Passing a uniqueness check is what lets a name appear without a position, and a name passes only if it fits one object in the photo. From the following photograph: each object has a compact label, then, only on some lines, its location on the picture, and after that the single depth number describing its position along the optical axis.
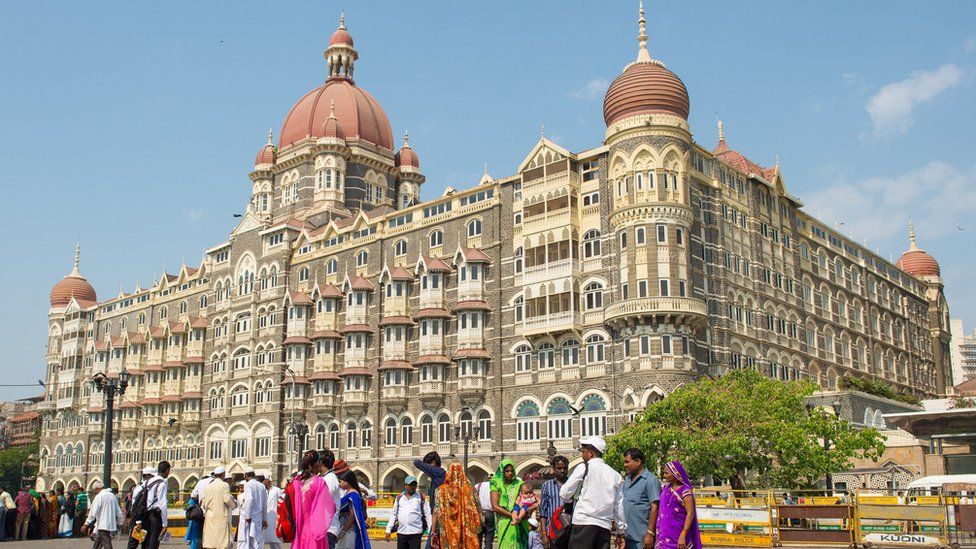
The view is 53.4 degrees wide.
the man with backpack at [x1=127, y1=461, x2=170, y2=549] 16.42
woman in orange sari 13.27
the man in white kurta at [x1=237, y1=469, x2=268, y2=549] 14.64
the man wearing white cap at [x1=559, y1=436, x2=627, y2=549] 10.52
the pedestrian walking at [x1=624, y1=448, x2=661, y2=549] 11.17
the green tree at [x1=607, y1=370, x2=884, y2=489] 34.03
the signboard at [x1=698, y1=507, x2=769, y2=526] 24.19
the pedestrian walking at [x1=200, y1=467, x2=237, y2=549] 15.27
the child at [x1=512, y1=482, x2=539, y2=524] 12.53
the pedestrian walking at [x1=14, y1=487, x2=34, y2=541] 28.45
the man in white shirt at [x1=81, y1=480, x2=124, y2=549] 18.23
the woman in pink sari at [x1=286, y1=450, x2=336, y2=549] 11.30
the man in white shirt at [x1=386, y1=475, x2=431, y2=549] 13.41
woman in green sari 12.56
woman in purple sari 10.67
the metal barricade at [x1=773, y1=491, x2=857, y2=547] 22.44
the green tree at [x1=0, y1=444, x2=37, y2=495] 103.88
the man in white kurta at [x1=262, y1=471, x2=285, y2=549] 15.44
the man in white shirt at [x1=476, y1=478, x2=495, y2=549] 15.42
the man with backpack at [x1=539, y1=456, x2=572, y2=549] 11.37
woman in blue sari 11.74
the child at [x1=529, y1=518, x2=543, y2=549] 13.61
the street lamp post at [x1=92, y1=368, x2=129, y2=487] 28.94
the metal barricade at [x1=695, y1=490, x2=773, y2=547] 24.06
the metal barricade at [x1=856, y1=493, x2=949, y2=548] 21.42
